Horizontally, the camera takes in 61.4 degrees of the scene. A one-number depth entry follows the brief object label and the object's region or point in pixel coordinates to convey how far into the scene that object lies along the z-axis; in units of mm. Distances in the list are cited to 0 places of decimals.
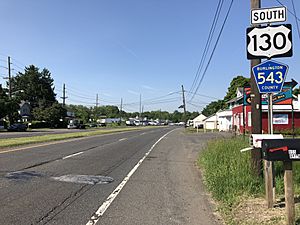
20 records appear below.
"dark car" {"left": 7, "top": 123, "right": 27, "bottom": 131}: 40717
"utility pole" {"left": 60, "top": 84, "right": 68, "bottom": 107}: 66432
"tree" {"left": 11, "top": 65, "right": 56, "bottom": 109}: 77270
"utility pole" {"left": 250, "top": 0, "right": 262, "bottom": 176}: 6156
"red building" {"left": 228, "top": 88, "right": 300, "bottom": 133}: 27470
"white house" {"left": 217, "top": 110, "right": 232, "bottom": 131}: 40435
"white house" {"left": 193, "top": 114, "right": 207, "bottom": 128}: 45650
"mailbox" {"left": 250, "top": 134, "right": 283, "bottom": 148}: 4738
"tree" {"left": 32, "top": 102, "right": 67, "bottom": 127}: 61154
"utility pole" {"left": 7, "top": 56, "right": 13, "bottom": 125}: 44683
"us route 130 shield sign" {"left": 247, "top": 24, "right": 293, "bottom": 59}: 5230
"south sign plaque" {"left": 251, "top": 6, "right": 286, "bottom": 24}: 5598
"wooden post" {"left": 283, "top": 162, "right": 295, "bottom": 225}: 3733
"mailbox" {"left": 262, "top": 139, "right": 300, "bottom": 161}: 3724
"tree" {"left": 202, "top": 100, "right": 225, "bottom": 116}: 111044
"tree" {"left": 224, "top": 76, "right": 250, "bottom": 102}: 56193
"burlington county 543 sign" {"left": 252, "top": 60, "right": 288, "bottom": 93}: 5095
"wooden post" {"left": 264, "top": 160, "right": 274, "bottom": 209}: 4432
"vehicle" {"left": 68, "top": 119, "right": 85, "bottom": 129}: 58110
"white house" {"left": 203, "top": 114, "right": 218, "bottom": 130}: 52782
